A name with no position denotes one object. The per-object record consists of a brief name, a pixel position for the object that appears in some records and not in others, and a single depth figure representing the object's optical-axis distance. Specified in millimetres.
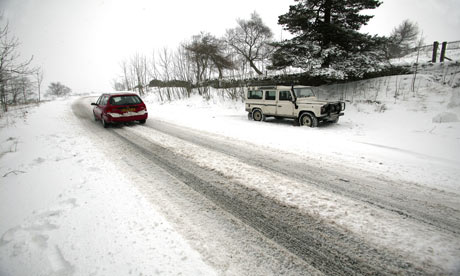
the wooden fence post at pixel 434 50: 12547
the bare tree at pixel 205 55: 23245
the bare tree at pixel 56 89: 84175
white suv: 8883
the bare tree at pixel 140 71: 29725
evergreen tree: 11008
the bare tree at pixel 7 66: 7625
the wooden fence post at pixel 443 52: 12084
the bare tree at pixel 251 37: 30250
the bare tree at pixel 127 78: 33019
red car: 9039
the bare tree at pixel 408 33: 32019
